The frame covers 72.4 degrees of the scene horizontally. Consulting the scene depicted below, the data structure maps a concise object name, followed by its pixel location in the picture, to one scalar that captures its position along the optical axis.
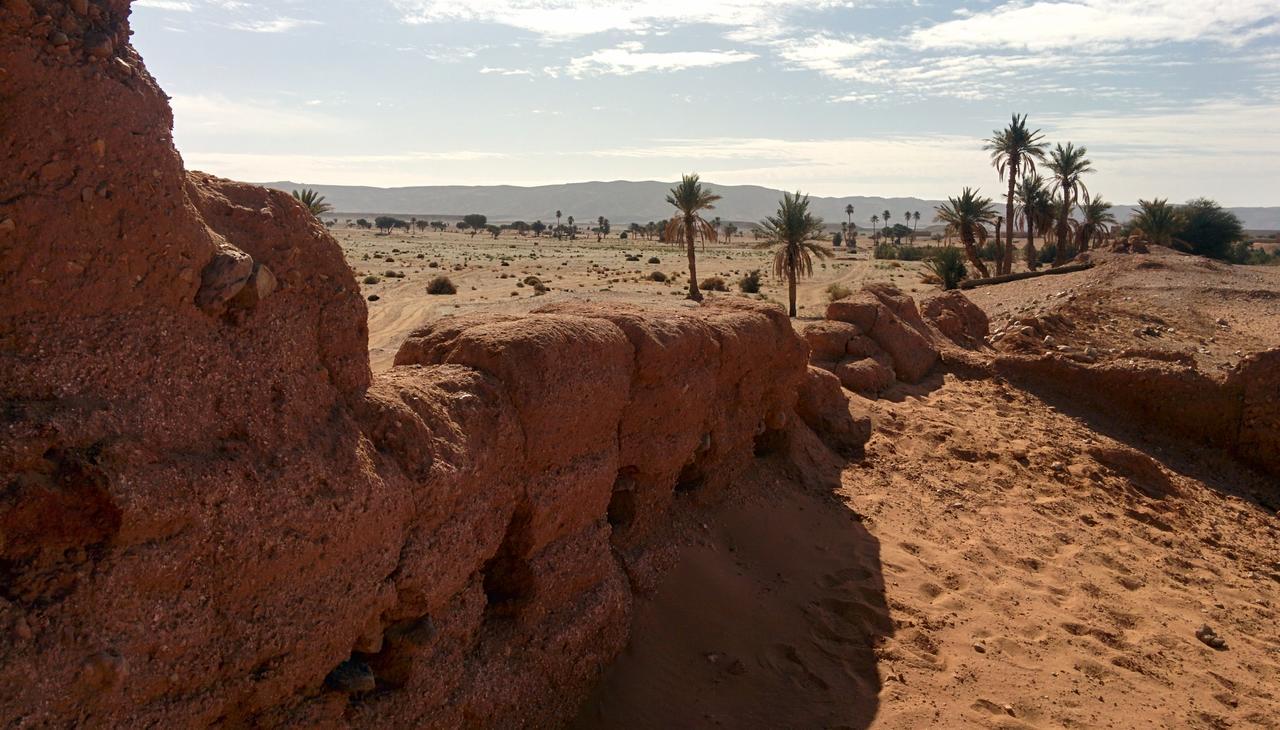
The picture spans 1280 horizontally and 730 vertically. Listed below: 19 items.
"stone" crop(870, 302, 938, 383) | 13.11
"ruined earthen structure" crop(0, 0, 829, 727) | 2.65
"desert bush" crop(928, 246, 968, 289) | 33.63
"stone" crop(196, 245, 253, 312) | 3.31
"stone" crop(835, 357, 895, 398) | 12.08
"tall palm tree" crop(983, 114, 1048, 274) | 35.59
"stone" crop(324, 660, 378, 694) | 3.53
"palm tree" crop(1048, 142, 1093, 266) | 38.97
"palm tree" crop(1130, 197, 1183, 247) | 39.44
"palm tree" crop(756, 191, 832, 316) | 27.36
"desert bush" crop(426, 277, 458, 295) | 30.78
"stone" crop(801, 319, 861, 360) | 12.84
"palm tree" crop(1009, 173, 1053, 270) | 39.41
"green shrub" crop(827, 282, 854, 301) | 31.83
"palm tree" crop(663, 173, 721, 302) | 29.38
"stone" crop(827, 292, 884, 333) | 13.47
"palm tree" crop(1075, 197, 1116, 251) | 43.10
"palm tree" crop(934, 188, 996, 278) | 33.53
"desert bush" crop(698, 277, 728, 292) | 36.78
